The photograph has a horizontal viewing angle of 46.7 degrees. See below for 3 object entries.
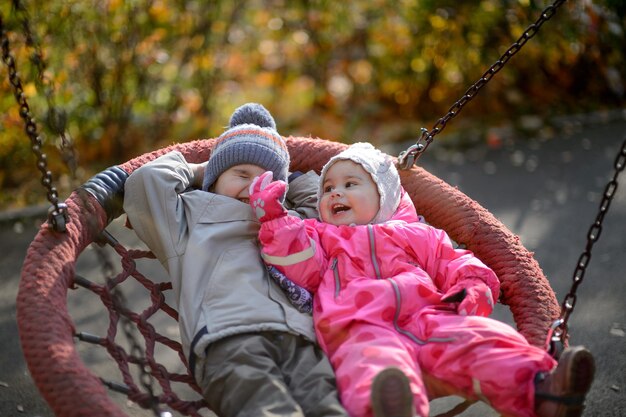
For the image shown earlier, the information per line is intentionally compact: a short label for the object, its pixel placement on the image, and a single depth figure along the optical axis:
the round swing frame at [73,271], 1.93
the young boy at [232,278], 1.99
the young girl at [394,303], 1.89
